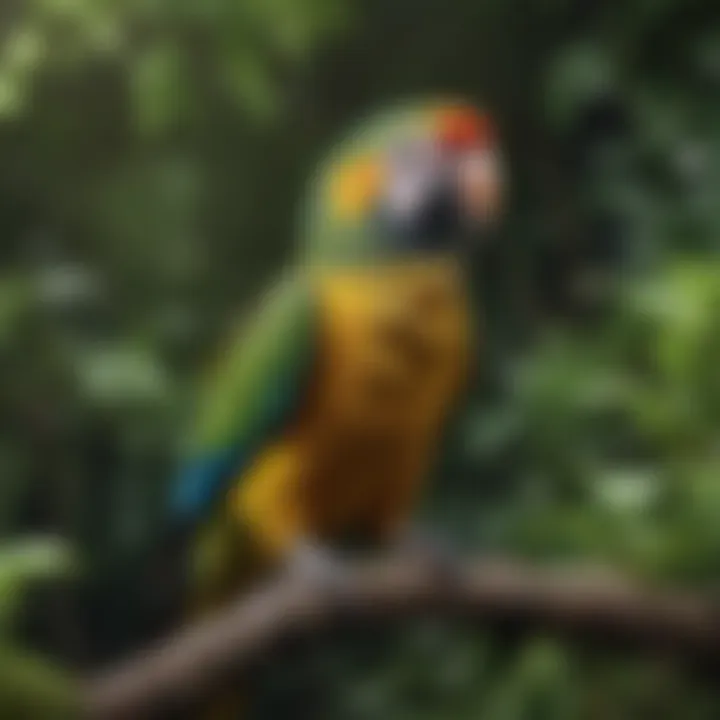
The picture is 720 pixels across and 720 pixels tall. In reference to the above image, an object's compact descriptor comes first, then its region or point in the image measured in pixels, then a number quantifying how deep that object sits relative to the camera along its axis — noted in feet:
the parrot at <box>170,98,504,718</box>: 19.59
